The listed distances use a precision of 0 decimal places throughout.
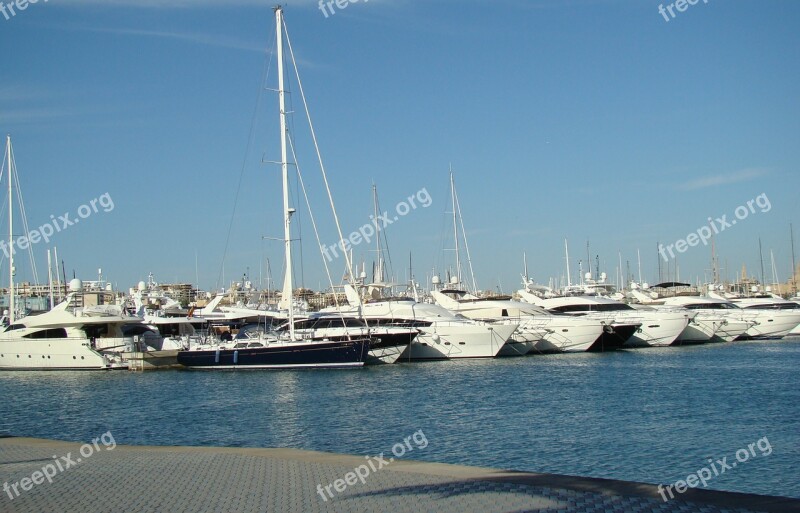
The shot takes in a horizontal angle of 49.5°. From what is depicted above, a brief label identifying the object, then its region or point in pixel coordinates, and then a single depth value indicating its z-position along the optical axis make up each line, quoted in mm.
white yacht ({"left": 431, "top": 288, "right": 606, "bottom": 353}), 52500
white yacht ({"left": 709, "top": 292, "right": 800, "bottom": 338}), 63500
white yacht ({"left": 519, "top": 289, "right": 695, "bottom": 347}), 56672
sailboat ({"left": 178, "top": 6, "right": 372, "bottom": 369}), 42344
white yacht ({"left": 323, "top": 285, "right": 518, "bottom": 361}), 47719
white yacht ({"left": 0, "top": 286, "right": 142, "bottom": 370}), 48562
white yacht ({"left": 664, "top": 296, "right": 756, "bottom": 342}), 61281
